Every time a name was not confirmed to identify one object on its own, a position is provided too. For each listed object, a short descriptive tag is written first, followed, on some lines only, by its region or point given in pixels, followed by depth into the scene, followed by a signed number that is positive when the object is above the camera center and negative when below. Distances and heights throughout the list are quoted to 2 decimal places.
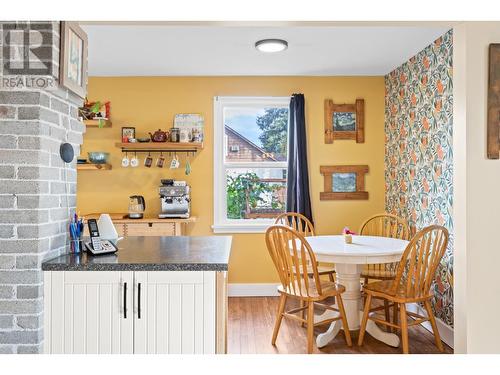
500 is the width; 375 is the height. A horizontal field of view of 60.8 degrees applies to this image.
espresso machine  4.34 -0.15
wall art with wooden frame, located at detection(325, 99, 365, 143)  4.61 +0.73
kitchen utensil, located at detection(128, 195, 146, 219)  4.33 -0.20
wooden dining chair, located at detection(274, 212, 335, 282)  3.73 -0.37
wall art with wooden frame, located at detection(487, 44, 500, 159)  2.11 +0.42
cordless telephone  2.14 -0.29
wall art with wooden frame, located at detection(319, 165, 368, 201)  4.63 +0.06
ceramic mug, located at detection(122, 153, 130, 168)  4.47 +0.26
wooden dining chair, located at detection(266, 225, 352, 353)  2.92 -0.72
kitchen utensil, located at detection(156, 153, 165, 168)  4.56 +0.26
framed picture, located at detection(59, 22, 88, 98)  2.01 +0.64
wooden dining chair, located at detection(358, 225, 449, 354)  2.85 -0.72
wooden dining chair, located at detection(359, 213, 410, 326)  3.58 -0.44
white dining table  3.00 -0.51
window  4.69 +0.25
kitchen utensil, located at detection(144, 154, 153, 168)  4.53 +0.26
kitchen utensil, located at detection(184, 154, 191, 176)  4.51 +0.20
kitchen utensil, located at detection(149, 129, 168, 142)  4.40 +0.52
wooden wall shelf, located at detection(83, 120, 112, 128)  4.38 +0.66
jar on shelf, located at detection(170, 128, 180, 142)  4.41 +0.55
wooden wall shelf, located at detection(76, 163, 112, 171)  4.36 +0.21
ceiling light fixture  3.47 +1.17
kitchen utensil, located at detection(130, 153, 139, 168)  4.46 +0.26
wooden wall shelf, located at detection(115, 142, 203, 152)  4.34 +0.42
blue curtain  4.50 +0.25
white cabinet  1.91 -0.57
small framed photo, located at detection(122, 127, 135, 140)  4.46 +0.57
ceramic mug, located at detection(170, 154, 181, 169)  4.49 +0.25
